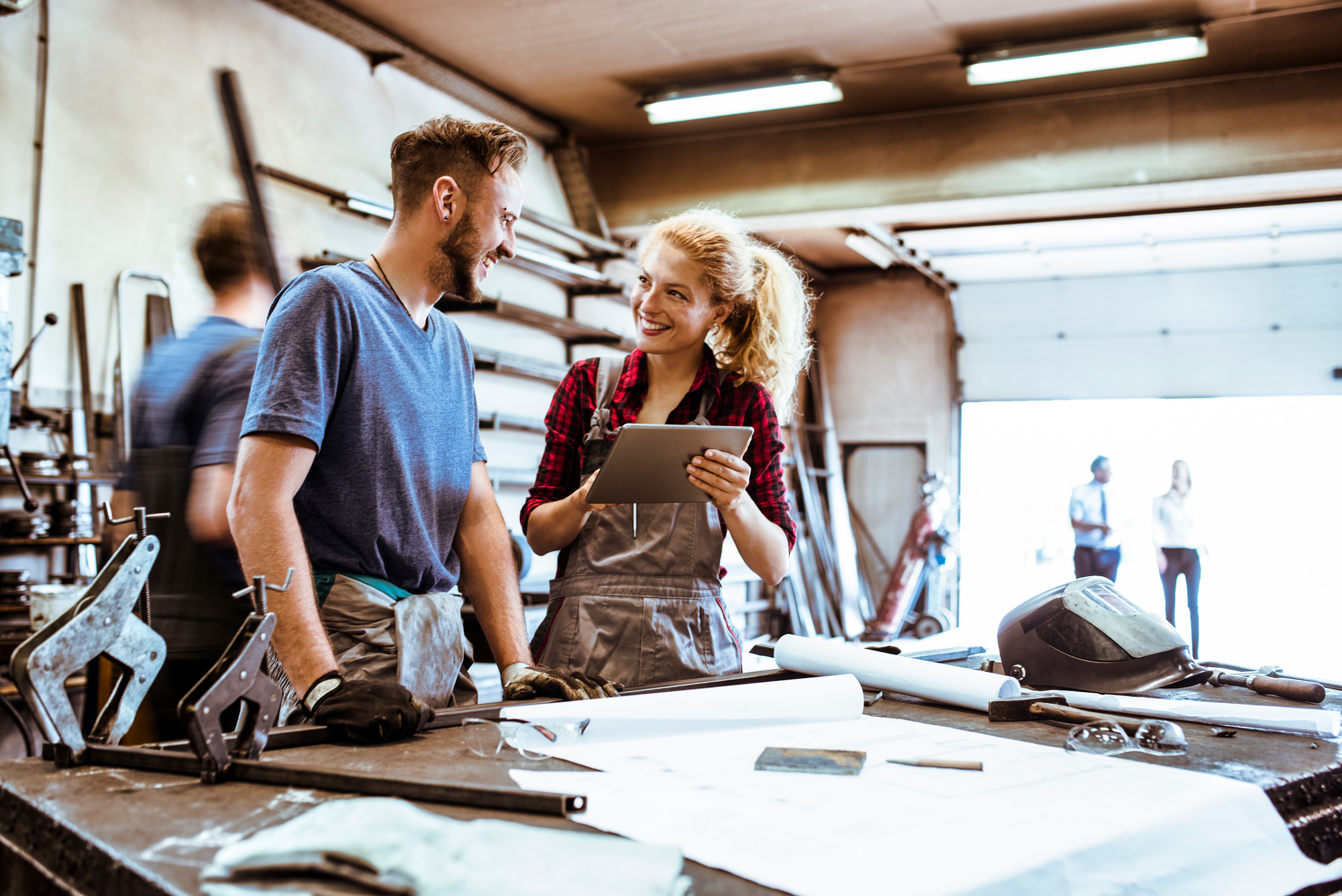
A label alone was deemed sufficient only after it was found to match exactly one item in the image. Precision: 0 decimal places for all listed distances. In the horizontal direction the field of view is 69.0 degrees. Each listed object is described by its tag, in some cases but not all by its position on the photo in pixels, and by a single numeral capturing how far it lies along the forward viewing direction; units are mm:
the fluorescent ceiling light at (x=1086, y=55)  4848
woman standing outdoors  7809
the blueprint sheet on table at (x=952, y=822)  816
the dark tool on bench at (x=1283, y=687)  1625
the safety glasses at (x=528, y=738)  1189
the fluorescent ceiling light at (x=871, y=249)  7316
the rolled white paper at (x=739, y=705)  1294
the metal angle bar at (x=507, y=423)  5203
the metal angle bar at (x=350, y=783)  914
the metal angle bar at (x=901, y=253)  7309
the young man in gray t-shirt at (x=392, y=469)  1391
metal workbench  792
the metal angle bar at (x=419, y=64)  4809
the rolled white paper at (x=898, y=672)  1503
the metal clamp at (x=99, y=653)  1015
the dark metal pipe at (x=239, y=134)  4301
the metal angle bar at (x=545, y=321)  5164
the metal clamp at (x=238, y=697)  978
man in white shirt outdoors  8016
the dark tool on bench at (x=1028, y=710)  1426
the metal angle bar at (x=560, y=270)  5461
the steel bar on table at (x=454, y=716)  1184
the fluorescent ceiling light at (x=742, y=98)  5508
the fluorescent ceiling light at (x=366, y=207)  4547
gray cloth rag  681
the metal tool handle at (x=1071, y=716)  1299
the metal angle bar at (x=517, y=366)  5059
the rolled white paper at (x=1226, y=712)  1395
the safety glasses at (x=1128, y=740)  1256
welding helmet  1648
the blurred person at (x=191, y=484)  1957
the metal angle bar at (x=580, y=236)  5695
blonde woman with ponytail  1889
